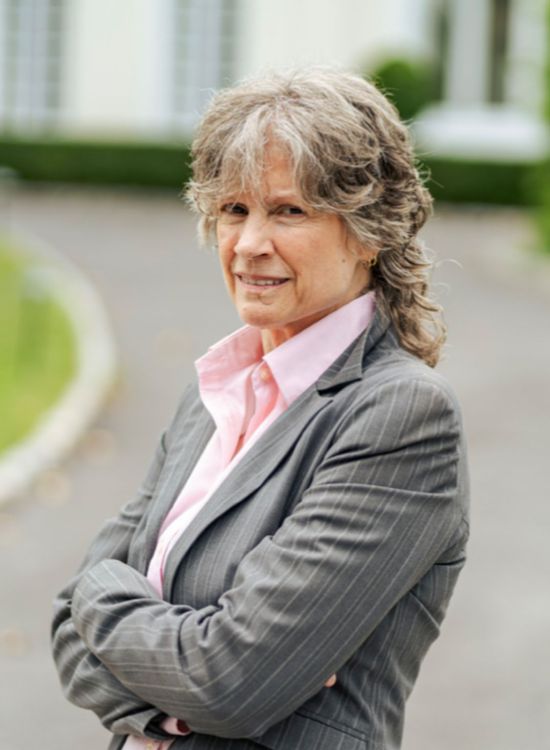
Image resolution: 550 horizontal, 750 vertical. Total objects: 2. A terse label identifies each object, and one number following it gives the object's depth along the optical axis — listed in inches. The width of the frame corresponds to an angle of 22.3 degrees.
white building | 834.8
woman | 83.2
